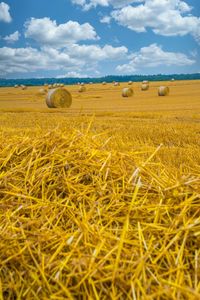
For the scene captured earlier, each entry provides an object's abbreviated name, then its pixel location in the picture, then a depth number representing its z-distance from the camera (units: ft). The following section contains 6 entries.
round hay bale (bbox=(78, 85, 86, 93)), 139.23
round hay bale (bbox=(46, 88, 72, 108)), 65.00
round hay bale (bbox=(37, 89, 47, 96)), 123.34
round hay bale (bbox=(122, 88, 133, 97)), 96.68
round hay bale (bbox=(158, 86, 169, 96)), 95.14
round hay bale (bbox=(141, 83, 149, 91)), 126.00
